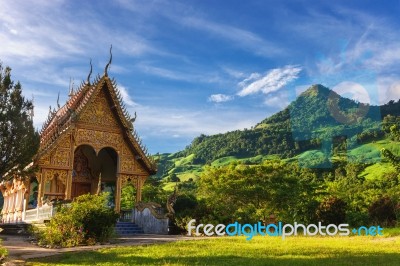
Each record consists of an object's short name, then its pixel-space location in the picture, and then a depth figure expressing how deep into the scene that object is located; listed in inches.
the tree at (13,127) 464.8
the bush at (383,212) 855.7
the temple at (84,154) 799.7
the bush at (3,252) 327.7
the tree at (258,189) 1045.2
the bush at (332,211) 986.1
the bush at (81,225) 533.3
